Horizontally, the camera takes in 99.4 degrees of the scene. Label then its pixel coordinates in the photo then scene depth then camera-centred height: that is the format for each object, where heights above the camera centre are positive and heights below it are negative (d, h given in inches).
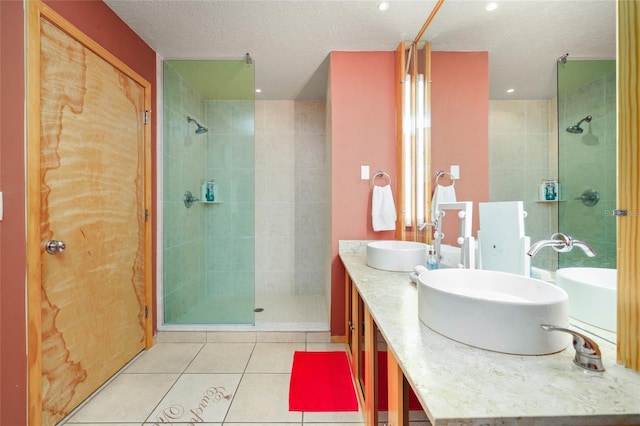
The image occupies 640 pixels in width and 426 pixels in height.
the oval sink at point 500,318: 25.5 -10.8
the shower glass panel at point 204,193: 92.0 +7.4
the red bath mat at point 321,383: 58.9 -41.5
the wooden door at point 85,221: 51.3 -1.4
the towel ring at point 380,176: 86.0 +11.6
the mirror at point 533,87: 28.7 +16.3
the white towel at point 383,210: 83.7 +0.7
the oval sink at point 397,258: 61.9 -10.7
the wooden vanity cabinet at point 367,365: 30.7 -25.1
